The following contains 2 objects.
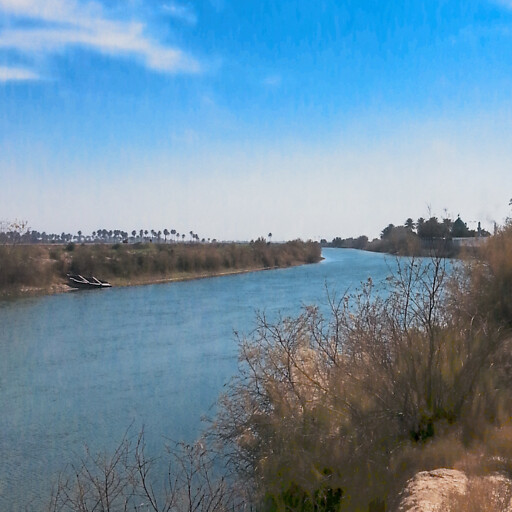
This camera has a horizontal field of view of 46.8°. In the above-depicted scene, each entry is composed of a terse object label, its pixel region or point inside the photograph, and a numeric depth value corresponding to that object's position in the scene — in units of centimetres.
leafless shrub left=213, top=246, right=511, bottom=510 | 660
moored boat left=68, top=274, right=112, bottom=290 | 3938
